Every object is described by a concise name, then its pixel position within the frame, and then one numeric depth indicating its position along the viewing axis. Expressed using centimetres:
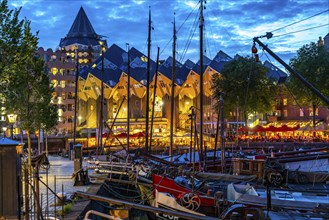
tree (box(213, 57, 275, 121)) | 5881
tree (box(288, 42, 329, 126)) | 5584
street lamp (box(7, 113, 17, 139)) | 2599
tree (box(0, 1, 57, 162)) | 1656
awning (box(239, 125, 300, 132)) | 5171
